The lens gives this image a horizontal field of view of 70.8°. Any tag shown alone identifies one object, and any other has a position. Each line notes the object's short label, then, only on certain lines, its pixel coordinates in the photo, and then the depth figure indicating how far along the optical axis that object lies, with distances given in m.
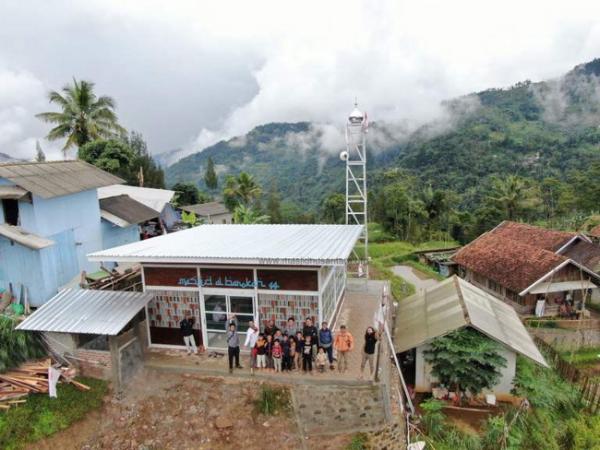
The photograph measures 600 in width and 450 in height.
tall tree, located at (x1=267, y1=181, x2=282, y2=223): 49.88
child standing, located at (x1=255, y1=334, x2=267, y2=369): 10.35
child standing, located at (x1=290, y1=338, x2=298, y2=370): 10.21
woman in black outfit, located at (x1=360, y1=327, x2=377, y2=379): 9.83
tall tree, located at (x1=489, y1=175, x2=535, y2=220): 40.06
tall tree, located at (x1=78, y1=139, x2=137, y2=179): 26.77
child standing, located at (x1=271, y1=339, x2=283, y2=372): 10.15
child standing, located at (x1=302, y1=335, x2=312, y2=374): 10.01
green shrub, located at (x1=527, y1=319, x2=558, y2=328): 21.00
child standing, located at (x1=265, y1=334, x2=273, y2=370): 10.37
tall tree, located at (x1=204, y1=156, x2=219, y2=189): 53.28
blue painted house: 13.49
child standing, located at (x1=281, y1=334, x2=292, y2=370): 10.17
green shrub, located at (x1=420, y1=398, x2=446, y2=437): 10.10
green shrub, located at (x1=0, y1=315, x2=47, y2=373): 10.81
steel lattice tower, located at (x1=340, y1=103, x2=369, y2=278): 17.70
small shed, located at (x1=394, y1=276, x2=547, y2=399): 12.23
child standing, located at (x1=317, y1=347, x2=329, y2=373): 10.23
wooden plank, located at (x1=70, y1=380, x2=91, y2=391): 10.49
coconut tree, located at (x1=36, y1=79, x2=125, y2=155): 25.84
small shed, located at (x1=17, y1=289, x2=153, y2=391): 10.65
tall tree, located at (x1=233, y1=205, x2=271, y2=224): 27.53
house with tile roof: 21.92
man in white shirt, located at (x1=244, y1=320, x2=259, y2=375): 10.49
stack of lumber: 10.30
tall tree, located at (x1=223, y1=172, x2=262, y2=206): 38.34
